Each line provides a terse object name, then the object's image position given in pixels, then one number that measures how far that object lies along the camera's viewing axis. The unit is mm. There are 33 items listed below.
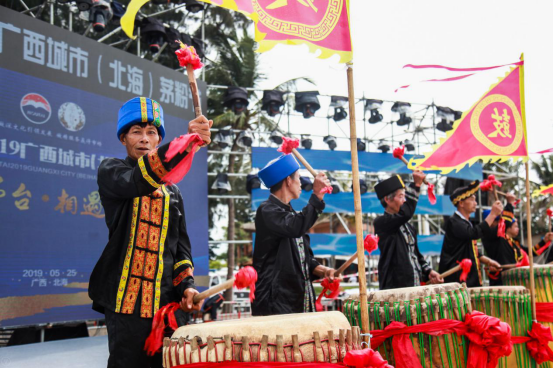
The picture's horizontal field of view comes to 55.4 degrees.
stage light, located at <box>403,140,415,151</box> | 12891
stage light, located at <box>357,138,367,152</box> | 12175
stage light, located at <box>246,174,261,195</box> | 10312
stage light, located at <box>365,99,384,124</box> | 12375
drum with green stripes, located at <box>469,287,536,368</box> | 3504
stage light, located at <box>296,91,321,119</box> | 11531
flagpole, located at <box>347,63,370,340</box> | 2225
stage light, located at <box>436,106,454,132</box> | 13016
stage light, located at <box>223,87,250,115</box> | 10680
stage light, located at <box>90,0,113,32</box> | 8047
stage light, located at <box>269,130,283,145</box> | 11605
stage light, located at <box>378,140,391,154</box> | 12516
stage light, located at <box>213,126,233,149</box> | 10852
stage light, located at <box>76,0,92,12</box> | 7926
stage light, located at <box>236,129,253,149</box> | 11141
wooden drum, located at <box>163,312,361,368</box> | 1791
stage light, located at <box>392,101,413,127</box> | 12672
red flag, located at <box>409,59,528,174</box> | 3717
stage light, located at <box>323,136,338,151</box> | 11995
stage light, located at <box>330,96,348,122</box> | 11852
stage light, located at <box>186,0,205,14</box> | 9852
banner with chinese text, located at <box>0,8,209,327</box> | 6227
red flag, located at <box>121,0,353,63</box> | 2227
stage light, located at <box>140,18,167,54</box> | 9234
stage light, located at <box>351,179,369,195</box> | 11530
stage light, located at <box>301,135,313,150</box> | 11743
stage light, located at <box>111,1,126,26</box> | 8672
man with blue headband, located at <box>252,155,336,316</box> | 2963
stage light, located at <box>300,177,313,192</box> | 10109
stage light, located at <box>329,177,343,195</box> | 11719
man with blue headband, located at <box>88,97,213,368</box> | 1995
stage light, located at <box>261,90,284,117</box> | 11102
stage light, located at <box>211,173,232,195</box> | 11188
